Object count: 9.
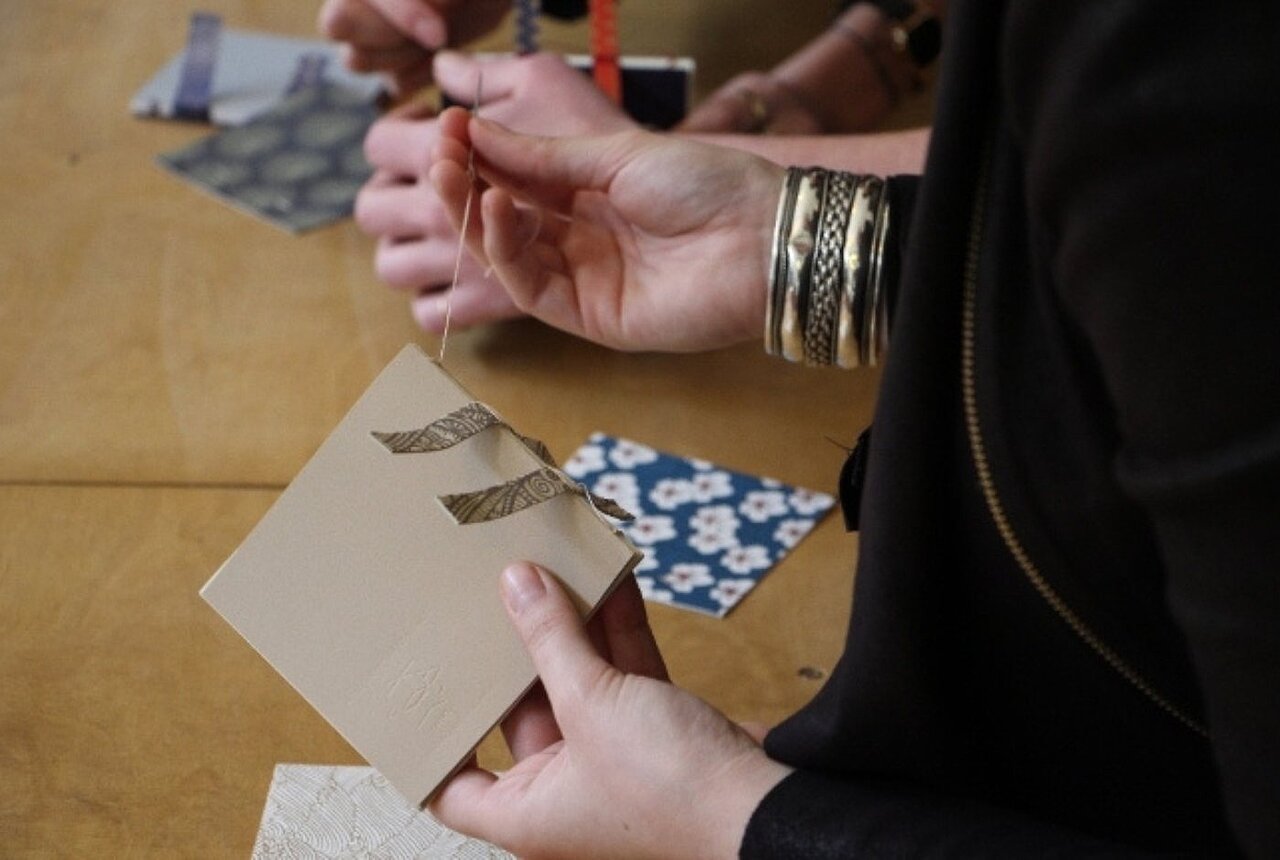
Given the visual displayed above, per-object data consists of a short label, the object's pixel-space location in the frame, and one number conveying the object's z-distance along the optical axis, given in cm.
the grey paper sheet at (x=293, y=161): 132
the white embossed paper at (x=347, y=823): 80
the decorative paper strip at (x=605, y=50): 130
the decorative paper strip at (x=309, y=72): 149
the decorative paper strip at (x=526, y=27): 139
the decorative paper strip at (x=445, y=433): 72
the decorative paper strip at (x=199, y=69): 143
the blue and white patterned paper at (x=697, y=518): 96
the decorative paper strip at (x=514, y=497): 73
